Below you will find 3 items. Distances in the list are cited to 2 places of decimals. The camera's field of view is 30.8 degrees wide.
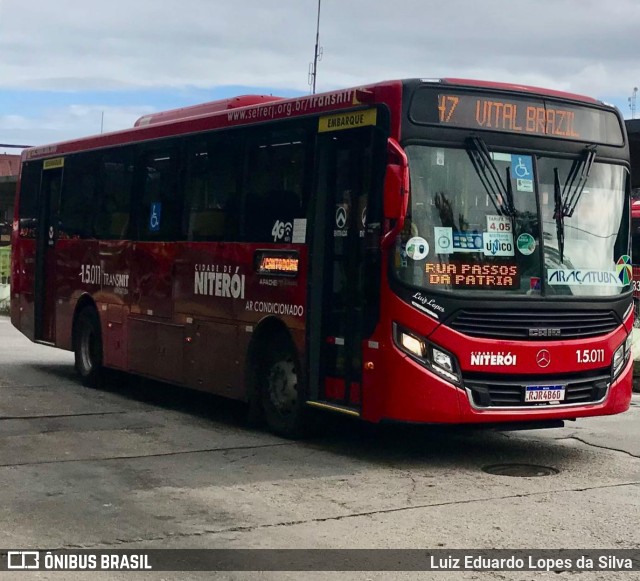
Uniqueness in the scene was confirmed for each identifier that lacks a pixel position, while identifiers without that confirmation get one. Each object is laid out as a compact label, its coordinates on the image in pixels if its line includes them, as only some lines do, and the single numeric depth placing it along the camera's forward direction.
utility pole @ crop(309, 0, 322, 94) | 18.56
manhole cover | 9.37
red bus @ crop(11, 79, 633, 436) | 9.30
